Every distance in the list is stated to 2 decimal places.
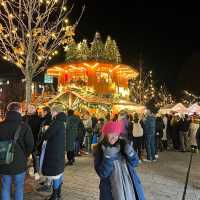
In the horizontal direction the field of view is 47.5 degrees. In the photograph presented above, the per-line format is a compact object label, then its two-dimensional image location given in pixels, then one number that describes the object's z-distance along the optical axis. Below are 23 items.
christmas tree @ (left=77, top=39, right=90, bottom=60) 17.66
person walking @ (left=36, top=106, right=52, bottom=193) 5.02
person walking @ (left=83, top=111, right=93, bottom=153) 10.07
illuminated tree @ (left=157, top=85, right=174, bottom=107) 36.71
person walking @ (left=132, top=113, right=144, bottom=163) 8.20
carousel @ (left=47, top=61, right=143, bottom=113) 15.21
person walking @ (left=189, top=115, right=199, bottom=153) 10.51
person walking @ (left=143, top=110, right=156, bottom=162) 8.20
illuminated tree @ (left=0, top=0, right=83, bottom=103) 9.81
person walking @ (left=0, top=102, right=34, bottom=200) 3.51
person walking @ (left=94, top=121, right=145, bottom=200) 2.70
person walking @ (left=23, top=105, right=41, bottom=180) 5.63
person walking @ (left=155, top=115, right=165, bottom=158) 9.87
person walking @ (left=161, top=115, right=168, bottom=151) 11.08
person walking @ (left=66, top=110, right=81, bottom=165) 7.21
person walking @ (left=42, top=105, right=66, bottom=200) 4.19
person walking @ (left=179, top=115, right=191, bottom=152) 10.70
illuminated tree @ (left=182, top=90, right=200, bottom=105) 34.62
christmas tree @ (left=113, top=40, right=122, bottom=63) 18.10
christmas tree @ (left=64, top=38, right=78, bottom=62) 18.06
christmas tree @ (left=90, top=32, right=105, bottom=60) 17.66
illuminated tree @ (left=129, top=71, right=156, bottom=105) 29.65
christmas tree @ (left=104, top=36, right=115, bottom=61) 17.87
